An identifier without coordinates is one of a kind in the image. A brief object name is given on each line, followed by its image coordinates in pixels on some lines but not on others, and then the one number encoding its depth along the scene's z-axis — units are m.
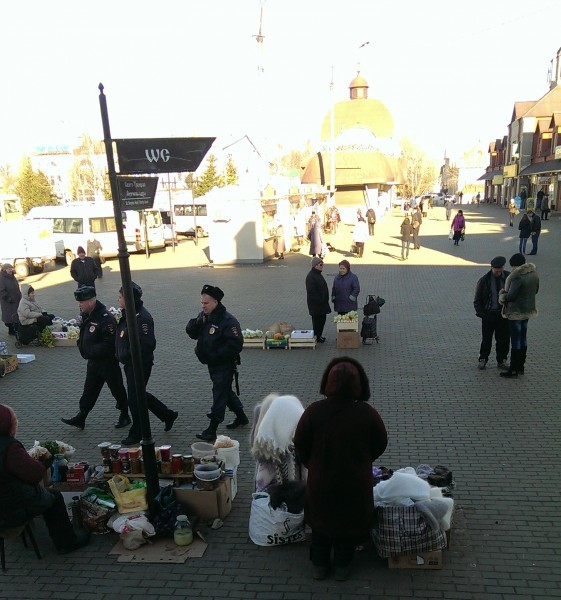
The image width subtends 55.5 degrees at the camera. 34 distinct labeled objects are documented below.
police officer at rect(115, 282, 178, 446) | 6.43
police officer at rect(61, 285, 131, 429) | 6.75
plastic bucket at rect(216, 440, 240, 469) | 5.46
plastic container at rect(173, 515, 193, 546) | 4.59
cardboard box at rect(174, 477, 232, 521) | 4.88
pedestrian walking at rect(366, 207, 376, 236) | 29.06
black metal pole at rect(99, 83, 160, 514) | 4.22
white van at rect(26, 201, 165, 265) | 24.78
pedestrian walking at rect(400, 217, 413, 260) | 21.46
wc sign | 4.27
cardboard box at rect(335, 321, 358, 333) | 10.48
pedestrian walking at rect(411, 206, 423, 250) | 23.77
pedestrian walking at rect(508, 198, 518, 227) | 31.88
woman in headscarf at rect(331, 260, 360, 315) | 10.59
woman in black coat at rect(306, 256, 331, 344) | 10.24
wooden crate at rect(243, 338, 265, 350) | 10.76
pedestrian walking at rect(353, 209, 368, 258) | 22.42
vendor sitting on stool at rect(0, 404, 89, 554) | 4.02
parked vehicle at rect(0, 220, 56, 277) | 21.92
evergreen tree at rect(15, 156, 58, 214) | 46.06
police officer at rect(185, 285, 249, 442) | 6.42
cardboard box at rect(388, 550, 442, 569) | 4.15
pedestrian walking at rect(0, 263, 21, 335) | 11.64
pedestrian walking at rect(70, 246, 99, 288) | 14.88
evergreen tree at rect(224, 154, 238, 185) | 53.50
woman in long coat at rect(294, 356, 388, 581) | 3.81
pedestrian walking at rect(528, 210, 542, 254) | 19.93
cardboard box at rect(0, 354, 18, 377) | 9.50
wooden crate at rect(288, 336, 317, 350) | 10.58
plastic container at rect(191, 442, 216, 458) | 5.36
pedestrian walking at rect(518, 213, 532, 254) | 20.05
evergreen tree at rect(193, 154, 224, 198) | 48.13
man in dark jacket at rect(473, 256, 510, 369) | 8.33
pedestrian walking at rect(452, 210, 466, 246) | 24.77
